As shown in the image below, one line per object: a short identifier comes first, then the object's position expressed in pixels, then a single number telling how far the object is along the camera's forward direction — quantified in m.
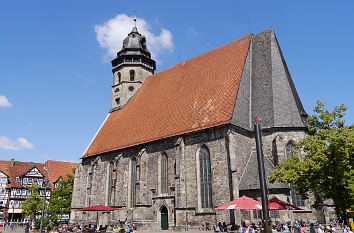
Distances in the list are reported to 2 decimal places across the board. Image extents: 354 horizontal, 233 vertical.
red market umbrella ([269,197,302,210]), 14.61
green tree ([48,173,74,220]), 33.95
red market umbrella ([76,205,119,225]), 21.36
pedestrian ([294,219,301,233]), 13.43
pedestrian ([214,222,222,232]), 16.44
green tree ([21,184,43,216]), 33.64
